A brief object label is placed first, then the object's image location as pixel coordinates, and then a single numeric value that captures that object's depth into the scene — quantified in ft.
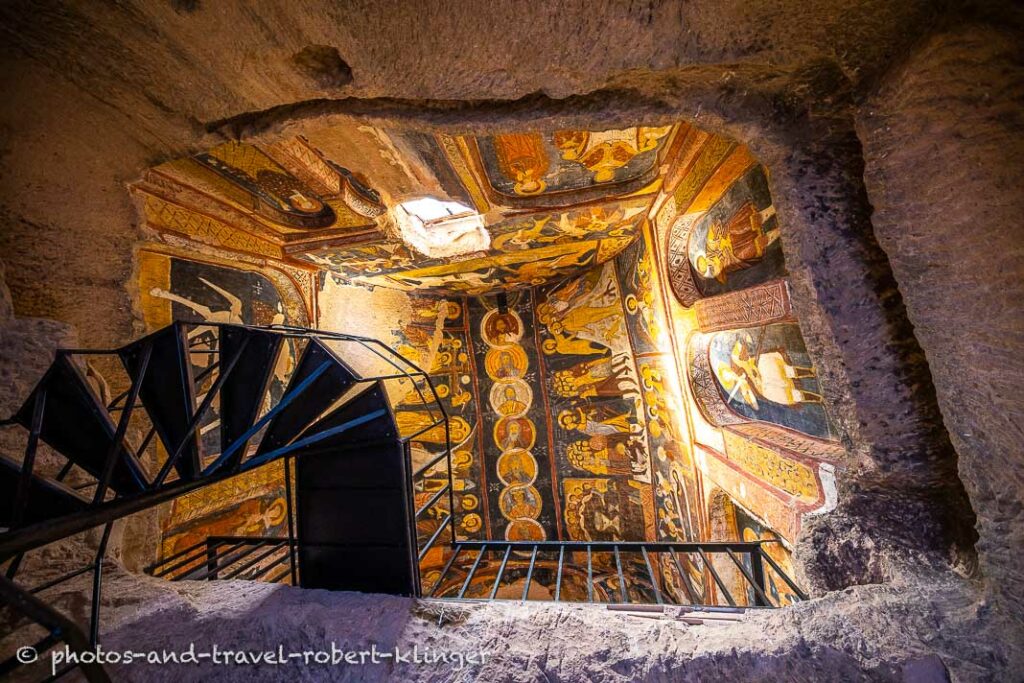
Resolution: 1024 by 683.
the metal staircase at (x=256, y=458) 4.44
